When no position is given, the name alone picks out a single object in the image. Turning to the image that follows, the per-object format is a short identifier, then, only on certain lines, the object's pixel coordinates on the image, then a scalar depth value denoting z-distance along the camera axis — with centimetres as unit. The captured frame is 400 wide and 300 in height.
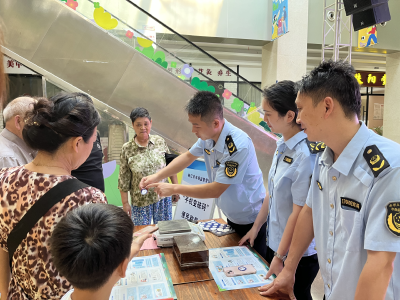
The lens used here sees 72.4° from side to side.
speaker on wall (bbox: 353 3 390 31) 413
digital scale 162
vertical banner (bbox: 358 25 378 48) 708
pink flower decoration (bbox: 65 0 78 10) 455
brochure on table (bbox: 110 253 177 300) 118
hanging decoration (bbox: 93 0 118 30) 461
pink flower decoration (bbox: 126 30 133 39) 478
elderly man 186
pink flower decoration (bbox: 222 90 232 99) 516
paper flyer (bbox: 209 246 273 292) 127
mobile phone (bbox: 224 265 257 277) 134
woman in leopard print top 94
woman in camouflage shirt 289
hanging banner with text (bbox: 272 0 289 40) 616
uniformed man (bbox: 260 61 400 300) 89
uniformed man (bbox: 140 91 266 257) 182
